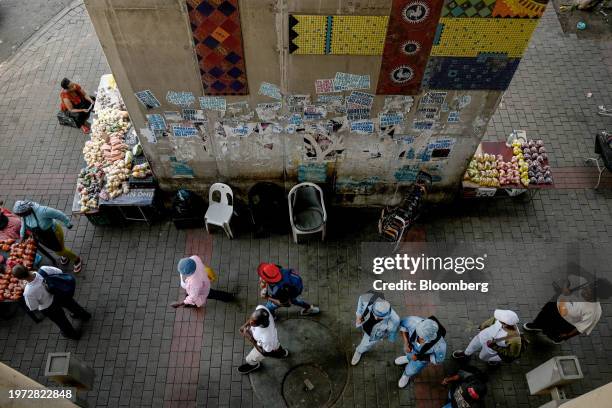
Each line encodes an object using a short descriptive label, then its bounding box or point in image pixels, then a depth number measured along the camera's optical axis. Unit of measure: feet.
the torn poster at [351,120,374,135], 24.08
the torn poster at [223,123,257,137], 24.35
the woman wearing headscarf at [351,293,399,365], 20.15
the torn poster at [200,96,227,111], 22.79
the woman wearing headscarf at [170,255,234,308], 22.15
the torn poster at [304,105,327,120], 23.21
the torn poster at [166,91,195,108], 22.56
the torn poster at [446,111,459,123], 23.51
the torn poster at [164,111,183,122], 23.62
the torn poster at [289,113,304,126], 23.70
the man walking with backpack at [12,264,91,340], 21.56
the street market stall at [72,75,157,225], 27.96
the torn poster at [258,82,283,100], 22.07
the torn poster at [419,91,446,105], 22.43
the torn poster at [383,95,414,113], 22.68
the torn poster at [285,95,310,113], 22.63
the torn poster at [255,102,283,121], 23.12
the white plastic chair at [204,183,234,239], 27.71
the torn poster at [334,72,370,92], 21.61
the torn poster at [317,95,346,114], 22.63
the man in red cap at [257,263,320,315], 21.88
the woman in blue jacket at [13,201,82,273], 24.26
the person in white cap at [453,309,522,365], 20.75
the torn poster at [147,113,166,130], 23.80
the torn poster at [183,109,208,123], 23.53
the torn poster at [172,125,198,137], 24.50
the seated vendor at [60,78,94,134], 32.27
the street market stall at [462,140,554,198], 28.55
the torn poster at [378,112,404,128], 23.65
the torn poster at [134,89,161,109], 22.49
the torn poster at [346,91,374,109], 22.49
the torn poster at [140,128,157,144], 24.80
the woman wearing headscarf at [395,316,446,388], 19.69
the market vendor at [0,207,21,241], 25.58
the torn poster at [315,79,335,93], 21.81
